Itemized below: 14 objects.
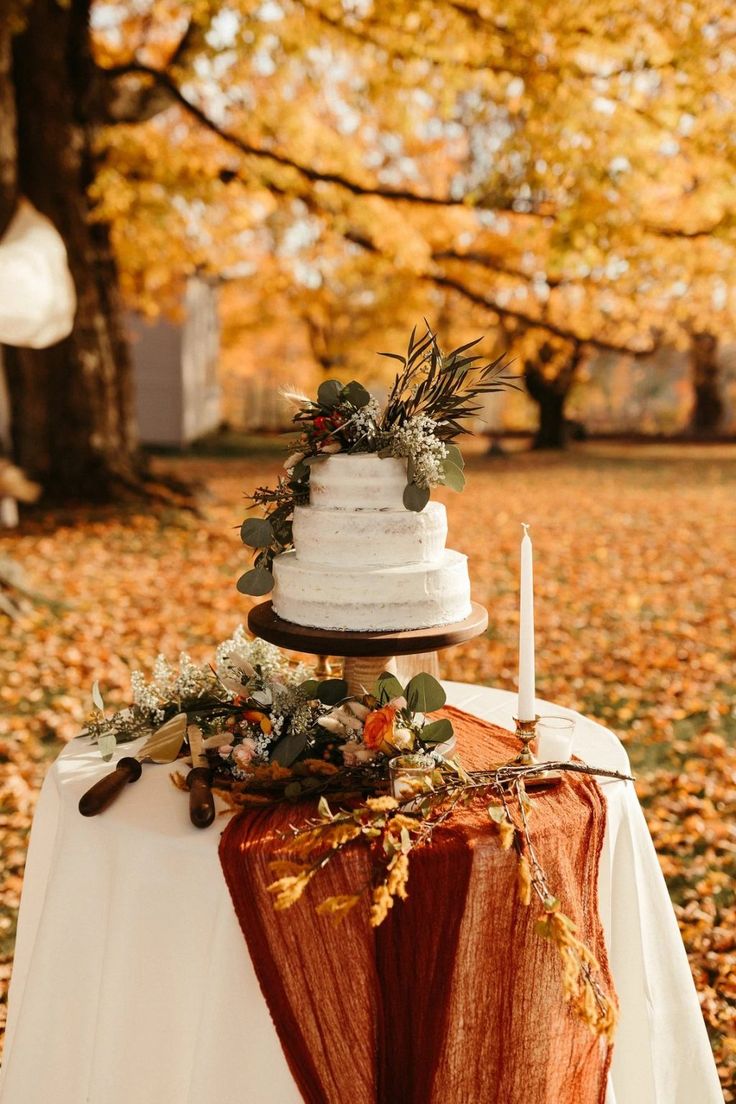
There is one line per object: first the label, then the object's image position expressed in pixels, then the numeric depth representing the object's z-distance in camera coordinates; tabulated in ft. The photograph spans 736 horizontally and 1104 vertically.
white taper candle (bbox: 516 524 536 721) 8.36
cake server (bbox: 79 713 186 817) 8.43
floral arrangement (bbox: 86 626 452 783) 8.59
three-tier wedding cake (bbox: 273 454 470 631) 9.07
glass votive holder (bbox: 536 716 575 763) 8.93
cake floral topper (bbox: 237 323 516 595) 9.02
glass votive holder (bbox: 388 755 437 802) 8.01
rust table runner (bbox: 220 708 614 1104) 7.59
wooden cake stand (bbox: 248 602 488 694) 8.95
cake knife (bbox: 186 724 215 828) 8.05
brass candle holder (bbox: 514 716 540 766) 8.80
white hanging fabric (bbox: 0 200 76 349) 30.53
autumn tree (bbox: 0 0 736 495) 34.06
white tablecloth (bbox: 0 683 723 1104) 7.69
